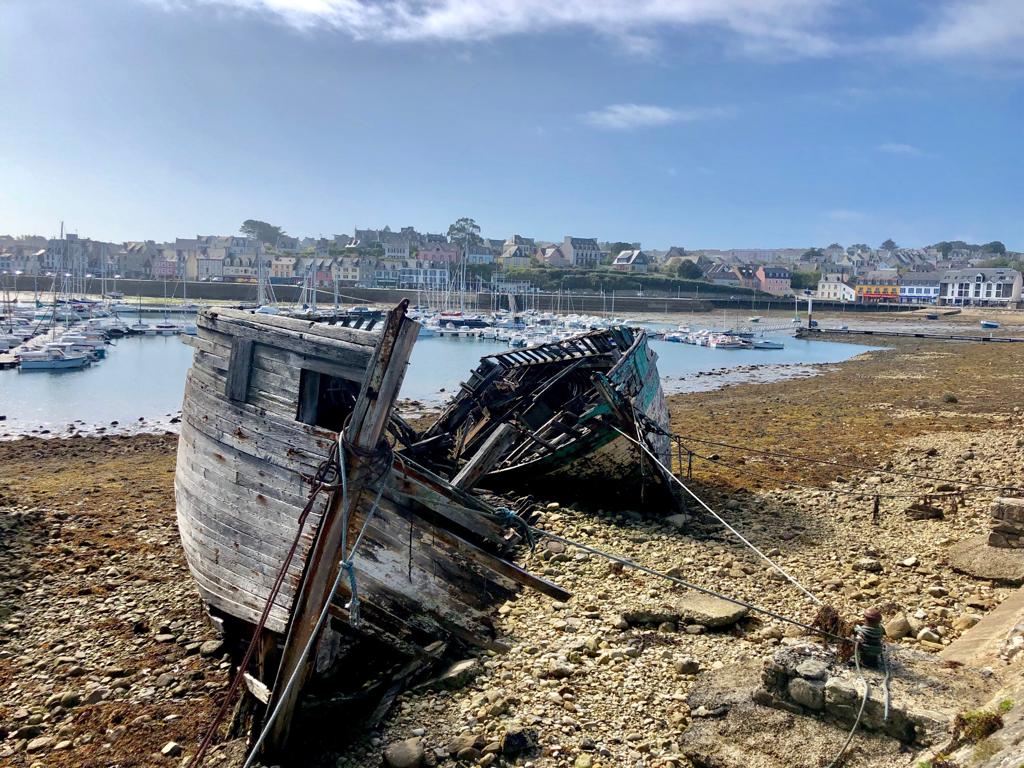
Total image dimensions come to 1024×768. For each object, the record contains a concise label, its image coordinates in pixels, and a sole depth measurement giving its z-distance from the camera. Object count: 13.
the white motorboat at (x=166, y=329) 68.69
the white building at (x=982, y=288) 119.88
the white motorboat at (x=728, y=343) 69.12
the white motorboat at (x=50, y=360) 43.69
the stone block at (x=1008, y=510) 9.04
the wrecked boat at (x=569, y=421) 12.11
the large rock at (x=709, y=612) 7.78
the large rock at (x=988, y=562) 8.56
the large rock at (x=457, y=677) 6.95
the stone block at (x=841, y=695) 5.48
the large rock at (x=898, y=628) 7.34
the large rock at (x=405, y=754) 5.88
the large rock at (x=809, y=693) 5.62
